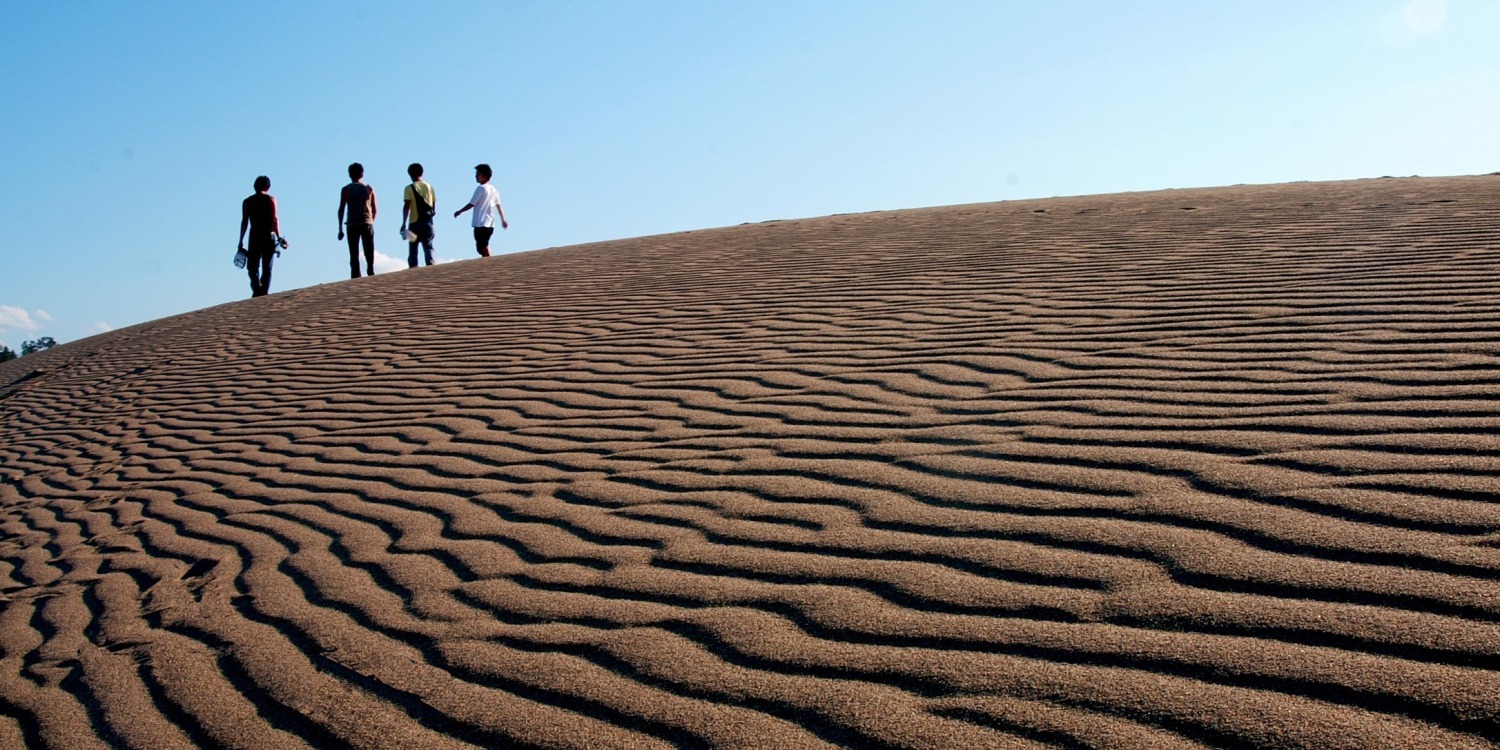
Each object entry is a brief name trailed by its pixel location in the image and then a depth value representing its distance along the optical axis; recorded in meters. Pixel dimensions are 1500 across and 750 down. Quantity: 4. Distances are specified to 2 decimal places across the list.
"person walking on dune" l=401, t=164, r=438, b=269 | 14.41
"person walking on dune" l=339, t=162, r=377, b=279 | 13.77
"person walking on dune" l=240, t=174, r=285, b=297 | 13.41
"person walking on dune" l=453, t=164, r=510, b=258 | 14.48
